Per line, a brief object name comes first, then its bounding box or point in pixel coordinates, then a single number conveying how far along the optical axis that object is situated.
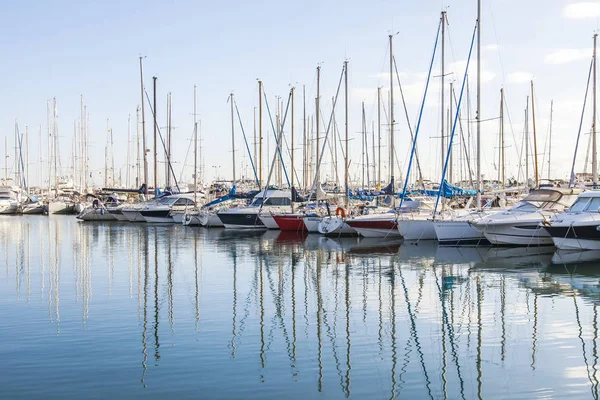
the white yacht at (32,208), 77.50
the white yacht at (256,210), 47.77
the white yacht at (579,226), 27.78
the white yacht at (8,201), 76.38
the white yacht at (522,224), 31.38
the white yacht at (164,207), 55.62
